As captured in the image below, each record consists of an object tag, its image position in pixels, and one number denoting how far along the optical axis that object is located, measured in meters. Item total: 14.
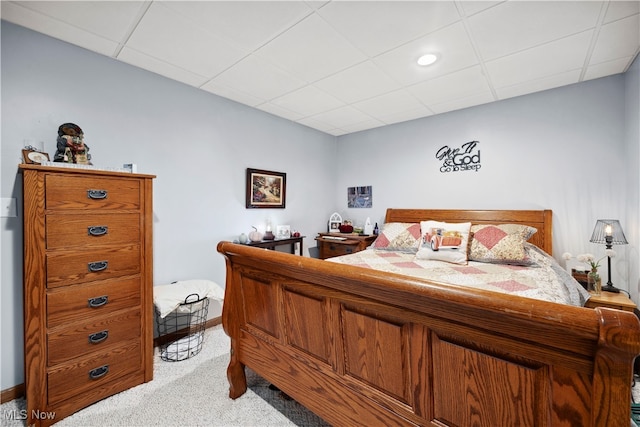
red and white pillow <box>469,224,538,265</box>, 2.44
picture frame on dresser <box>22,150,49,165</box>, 1.80
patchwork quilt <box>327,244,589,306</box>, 1.78
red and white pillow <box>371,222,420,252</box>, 3.03
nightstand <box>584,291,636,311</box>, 2.08
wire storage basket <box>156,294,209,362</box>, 2.34
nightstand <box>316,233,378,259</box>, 3.72
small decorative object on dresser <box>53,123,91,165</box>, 1.90
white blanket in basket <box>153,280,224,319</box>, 2.20
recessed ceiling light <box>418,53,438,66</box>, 2.17
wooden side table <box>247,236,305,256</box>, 3.12
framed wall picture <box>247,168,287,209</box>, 3.31
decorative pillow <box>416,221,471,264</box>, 2.52
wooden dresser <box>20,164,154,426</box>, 1.59
